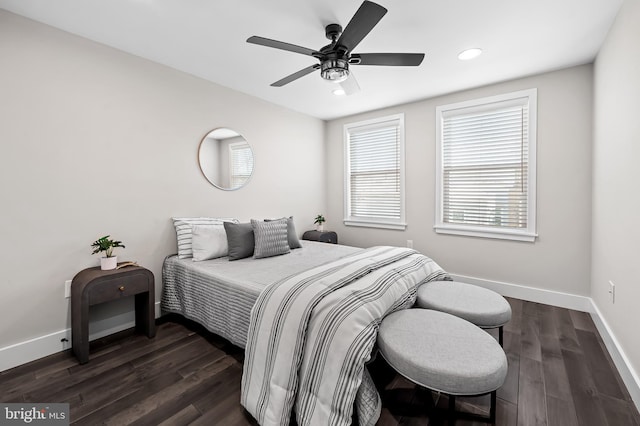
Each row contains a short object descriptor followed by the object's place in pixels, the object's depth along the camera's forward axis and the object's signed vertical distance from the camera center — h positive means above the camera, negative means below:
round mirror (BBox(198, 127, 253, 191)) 3.20 +0.60
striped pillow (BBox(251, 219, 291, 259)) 2.88 -0.31
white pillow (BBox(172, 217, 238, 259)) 2.82 -0.24
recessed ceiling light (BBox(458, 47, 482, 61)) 2.52 +1.41
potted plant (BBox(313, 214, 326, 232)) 4.62 -0.21
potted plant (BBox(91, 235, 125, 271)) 2.31 -0.34
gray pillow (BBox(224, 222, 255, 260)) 2.82 -0.31
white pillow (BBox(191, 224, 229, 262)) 2.77 -0.33
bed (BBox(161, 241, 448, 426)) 1.40 -0.68
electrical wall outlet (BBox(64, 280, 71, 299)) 2.28 -0.64
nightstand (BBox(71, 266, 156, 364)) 2.08 -0.65
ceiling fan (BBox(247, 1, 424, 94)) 1.66 +1.06
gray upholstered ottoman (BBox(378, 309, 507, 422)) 1.26 -0.70
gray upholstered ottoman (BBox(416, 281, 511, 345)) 1.84 -0.65
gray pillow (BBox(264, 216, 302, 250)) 3.32 -0.32
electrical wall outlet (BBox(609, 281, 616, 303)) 2.16 -0.64
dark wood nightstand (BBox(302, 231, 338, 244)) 4.20 -0.41
